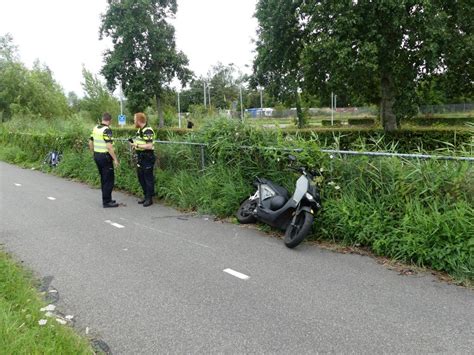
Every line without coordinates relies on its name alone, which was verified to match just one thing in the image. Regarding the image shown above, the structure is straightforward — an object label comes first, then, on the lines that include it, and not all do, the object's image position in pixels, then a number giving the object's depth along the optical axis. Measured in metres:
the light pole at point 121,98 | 36.33
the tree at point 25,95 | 34.97
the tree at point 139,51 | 33.78
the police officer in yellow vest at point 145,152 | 8.18
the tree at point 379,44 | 16.59
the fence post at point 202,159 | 8.11
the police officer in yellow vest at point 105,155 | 8.42
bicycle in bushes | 13.98
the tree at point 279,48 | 20.27
